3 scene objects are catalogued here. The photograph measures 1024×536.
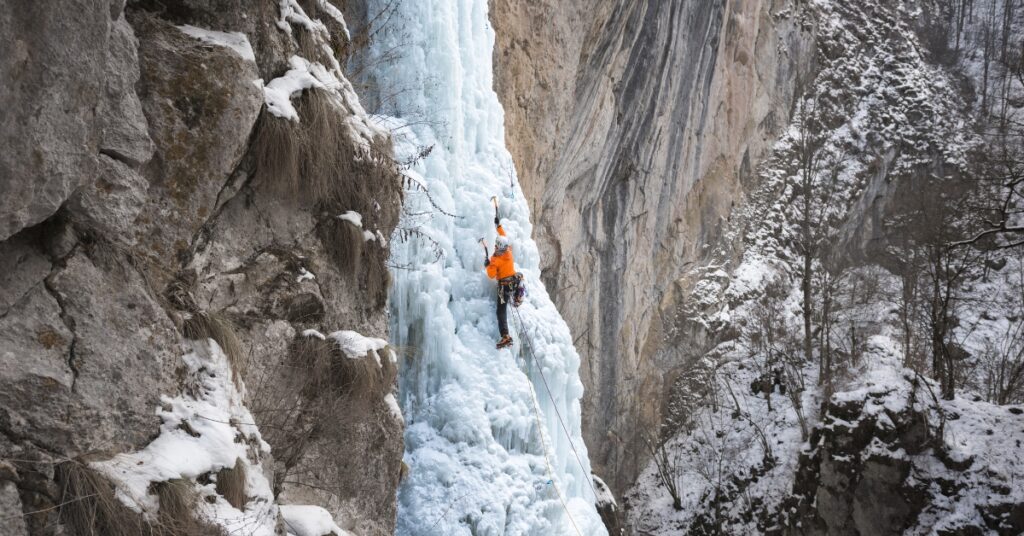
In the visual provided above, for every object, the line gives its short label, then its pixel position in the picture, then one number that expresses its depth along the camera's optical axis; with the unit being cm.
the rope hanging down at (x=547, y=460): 658
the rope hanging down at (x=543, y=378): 711
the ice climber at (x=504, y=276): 671
